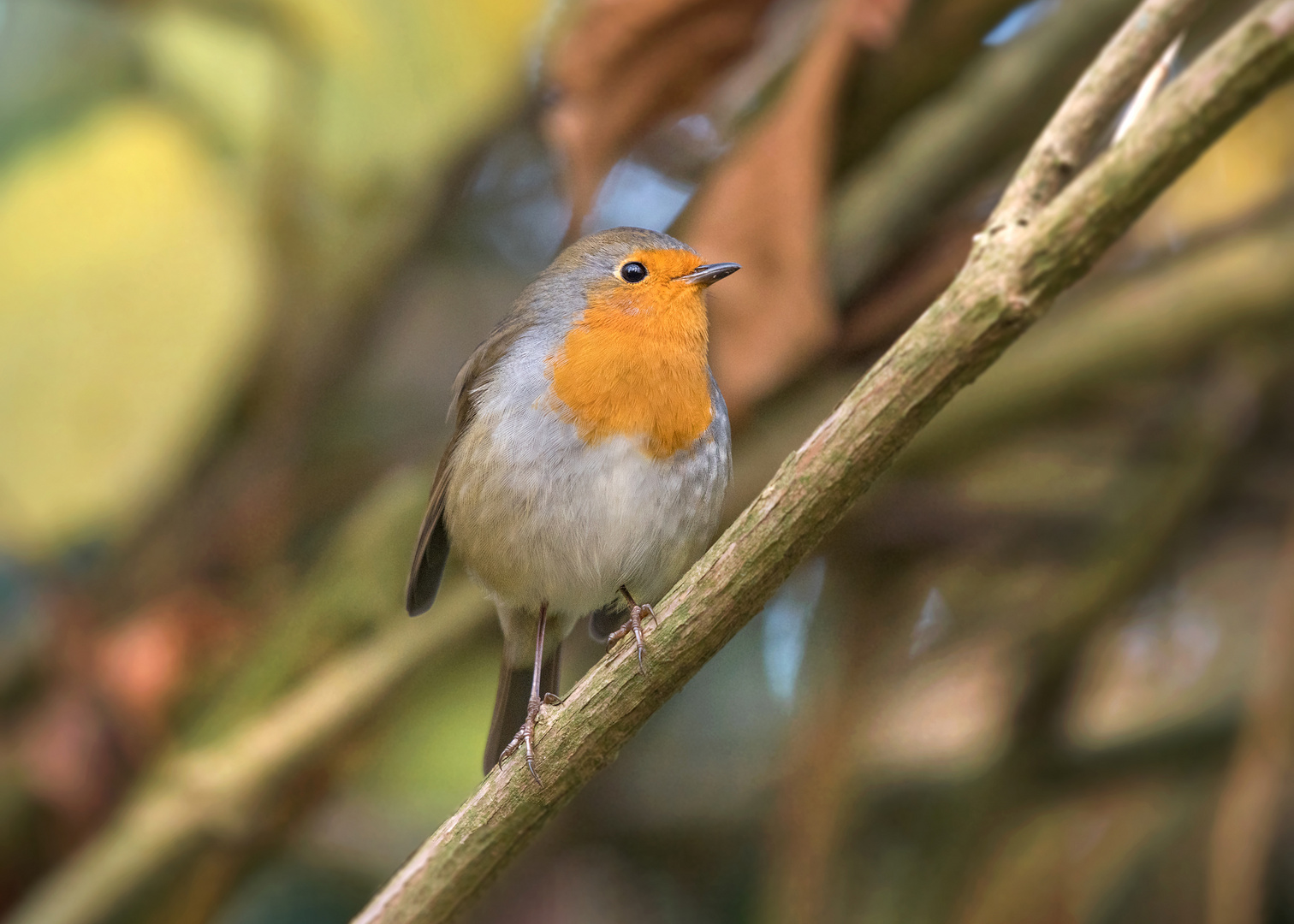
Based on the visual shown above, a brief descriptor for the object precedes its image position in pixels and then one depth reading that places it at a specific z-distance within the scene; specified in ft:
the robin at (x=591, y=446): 11.58
